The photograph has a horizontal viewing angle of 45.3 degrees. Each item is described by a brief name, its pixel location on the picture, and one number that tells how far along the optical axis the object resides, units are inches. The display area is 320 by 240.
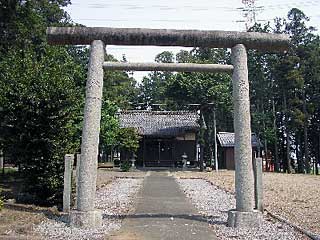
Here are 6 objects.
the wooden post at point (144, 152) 1546.5
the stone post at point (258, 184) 415.8
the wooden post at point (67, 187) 417.4
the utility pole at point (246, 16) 1258.6
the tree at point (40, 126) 449.4
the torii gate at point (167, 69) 363.6
